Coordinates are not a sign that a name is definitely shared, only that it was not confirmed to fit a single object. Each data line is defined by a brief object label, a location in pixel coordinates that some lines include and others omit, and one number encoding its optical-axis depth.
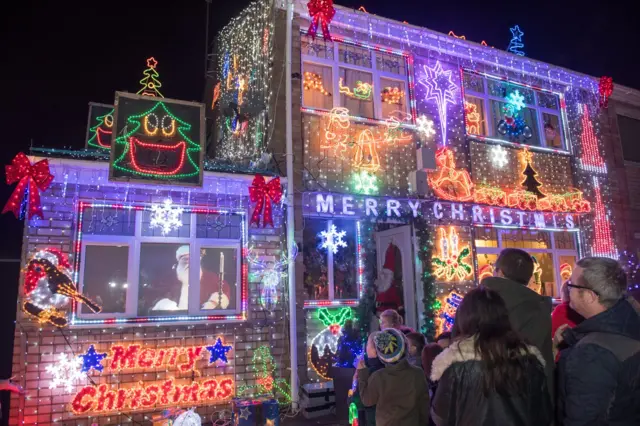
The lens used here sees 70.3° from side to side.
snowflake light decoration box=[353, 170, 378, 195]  10.00
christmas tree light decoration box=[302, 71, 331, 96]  10.07
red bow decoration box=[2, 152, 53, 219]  6.73
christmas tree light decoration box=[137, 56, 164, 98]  10.16
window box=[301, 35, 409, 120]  10.16
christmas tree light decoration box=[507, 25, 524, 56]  13.12
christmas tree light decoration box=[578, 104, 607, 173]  13.23
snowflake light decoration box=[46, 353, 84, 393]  6.91
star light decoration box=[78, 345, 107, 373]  7.11
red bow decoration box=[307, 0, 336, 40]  9.17
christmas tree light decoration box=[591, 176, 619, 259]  12.78
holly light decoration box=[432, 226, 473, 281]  10.50
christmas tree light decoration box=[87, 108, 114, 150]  10.24
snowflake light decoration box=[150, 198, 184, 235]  8.09
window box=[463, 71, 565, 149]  12.07
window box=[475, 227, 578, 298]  11.74
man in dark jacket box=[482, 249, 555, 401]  3.51
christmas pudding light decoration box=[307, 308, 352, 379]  9.30
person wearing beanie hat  3.94
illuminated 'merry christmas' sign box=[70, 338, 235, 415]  7.11
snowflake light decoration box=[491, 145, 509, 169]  11.88
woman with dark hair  2.58
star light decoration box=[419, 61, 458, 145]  11.21
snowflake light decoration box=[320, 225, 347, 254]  10.36
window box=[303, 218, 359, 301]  9.99
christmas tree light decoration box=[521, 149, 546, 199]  11.90
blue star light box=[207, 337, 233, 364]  7.97
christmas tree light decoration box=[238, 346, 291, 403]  8.27
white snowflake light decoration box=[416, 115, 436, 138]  10.91
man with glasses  2.45
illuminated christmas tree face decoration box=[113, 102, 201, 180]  7.56
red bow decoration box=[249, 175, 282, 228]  8.24
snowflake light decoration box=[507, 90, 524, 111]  12.56
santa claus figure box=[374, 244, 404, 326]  10.21
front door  10.30
